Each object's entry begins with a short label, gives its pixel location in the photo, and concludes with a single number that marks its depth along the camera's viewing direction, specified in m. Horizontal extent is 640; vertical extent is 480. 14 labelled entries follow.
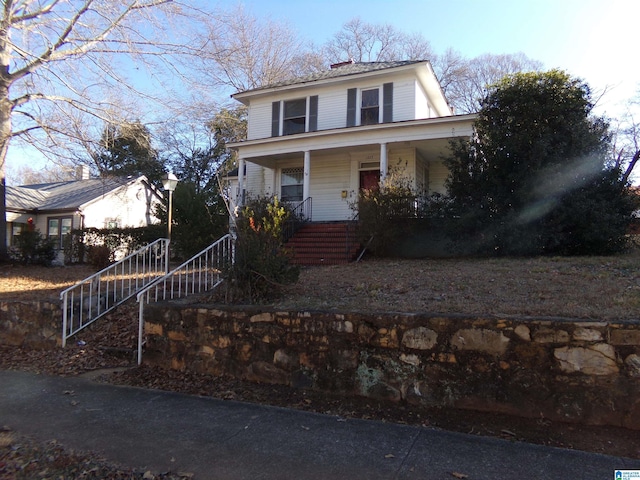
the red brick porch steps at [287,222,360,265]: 11.13
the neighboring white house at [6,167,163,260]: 22.88
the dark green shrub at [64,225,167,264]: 17.58
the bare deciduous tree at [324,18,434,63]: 30.84
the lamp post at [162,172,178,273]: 9.65
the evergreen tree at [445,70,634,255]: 9.48
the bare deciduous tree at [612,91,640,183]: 19.25
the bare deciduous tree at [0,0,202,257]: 10.36
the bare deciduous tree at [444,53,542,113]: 31.39
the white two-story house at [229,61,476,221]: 14.50
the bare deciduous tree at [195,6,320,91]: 26.08
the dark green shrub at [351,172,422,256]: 10.91
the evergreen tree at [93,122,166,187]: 12.27
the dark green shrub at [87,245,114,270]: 11.52
